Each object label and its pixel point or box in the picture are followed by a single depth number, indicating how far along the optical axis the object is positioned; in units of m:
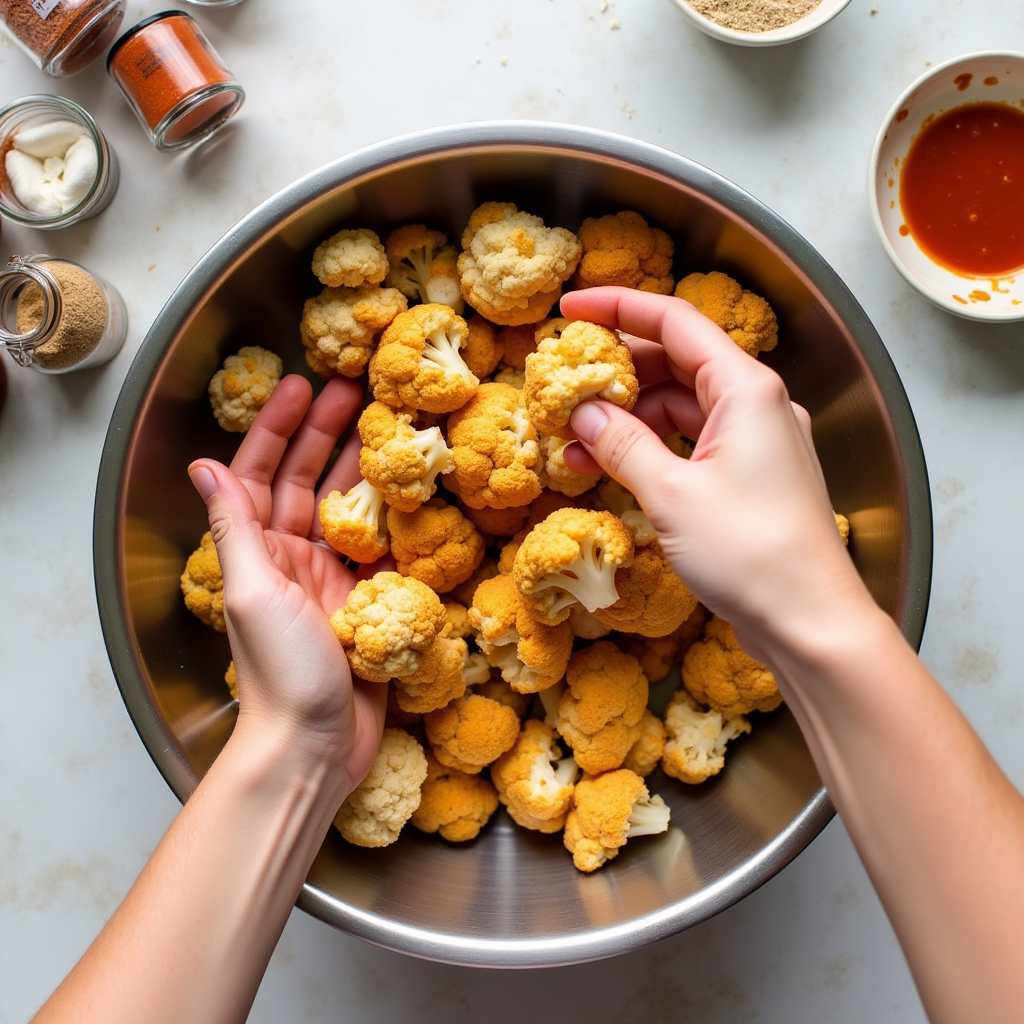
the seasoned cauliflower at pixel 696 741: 0.65
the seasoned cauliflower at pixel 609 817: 0.63
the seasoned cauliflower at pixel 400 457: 0.62
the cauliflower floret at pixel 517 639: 0.62
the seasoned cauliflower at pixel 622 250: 0.63
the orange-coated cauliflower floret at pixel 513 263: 0.62
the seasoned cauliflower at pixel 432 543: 0.64
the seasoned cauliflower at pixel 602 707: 0.64
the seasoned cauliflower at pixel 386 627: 0.59
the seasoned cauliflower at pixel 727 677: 0.64
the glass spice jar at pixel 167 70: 0.64
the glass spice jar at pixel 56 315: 0.64
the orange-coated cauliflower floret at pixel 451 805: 0.65
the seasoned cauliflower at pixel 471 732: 0.65
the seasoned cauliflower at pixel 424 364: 0.62
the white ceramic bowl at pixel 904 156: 0.64
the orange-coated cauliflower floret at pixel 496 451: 0.62
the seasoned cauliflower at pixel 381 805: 0.62
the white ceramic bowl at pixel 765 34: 0.63
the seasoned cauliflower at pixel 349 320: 0.64
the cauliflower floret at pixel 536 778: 0.64
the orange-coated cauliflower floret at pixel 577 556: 0.58
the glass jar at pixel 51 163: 0.66
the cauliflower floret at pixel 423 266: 0.65
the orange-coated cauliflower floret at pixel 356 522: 0.64
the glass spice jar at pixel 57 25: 0.64
